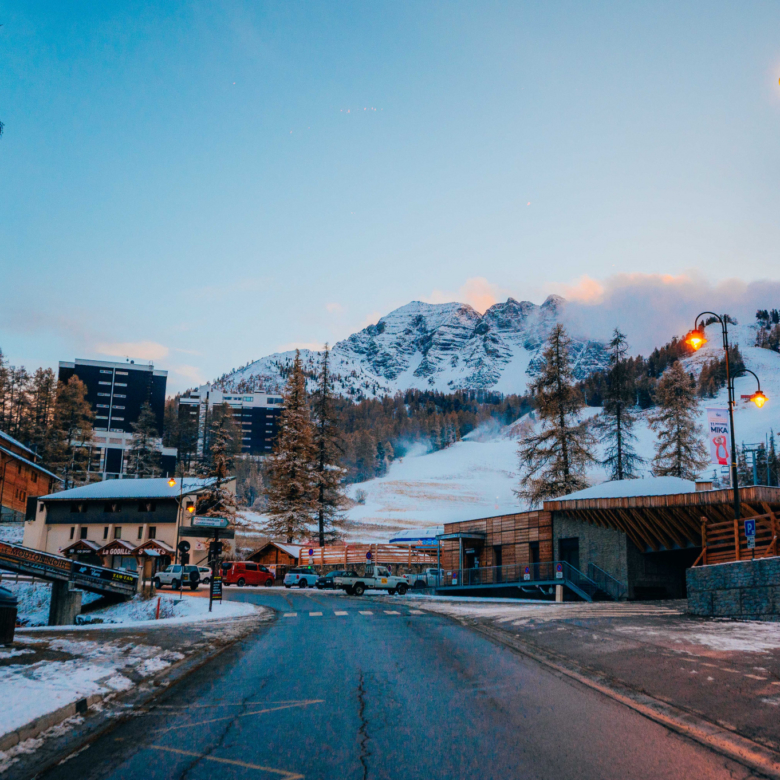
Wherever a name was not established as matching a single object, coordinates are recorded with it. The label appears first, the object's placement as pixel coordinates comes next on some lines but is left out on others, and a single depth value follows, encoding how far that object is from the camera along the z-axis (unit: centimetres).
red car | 5238
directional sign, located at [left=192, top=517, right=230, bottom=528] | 2886
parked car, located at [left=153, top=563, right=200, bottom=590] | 4694
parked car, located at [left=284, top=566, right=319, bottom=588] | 5100
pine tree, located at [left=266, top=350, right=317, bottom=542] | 6181
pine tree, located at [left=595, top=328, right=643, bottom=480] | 5425
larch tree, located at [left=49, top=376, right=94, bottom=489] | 9744
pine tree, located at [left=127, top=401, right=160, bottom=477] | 10981
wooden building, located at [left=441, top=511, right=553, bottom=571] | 4356
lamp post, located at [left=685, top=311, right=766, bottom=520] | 2245
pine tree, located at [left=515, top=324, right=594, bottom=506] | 5025
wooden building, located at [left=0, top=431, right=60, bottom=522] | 7406
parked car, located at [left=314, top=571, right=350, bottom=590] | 4819
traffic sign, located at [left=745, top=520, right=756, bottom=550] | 2221
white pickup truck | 3938
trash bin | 1495
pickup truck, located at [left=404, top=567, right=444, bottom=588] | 4709
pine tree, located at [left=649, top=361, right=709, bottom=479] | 5391
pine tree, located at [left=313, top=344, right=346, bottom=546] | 6288
